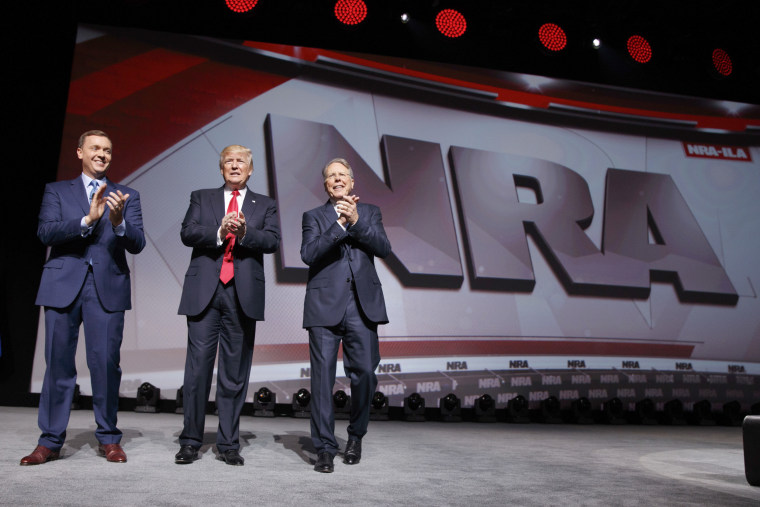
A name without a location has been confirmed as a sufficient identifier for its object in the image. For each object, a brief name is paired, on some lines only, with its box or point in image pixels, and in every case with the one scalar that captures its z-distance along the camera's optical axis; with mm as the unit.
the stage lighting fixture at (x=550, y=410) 5484
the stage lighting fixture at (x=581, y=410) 5566
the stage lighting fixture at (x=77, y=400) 4746
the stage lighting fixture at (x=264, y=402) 4945
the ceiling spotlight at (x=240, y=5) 5359
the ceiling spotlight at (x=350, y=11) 5562
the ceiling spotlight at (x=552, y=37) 6039
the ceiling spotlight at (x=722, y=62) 6418
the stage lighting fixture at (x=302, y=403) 4973
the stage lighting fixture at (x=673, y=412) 5742
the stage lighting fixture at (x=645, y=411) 5680
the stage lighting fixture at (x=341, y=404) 5043
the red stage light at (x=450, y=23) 5816
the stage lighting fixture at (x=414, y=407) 5199
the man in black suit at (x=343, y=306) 2943
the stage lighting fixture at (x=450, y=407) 5277
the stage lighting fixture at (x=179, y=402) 4831
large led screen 5086
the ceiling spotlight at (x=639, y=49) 6238
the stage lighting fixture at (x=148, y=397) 4793
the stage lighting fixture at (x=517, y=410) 5426
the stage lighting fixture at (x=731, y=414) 5855
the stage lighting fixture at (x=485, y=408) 5363
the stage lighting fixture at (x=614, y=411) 5621
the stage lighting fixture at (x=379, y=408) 5109
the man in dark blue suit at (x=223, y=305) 2906
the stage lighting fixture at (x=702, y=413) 5793
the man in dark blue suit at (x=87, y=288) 2758
